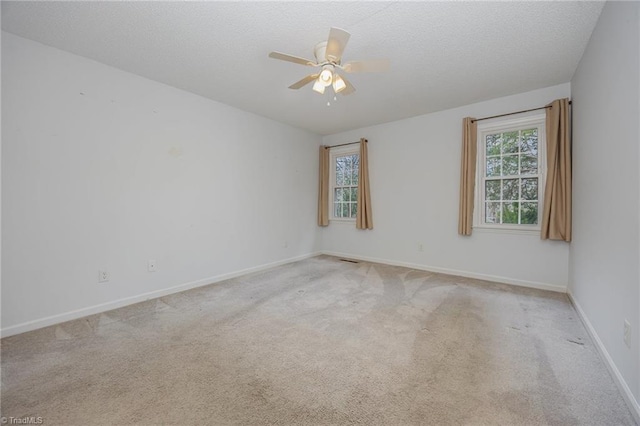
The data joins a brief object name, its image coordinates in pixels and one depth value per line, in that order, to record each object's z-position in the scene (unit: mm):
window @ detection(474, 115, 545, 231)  3387
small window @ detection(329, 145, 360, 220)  5207
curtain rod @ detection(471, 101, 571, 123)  3223
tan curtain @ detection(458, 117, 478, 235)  3686
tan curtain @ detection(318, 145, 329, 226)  5379
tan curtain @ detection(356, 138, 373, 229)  4797
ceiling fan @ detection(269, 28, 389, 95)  1928
